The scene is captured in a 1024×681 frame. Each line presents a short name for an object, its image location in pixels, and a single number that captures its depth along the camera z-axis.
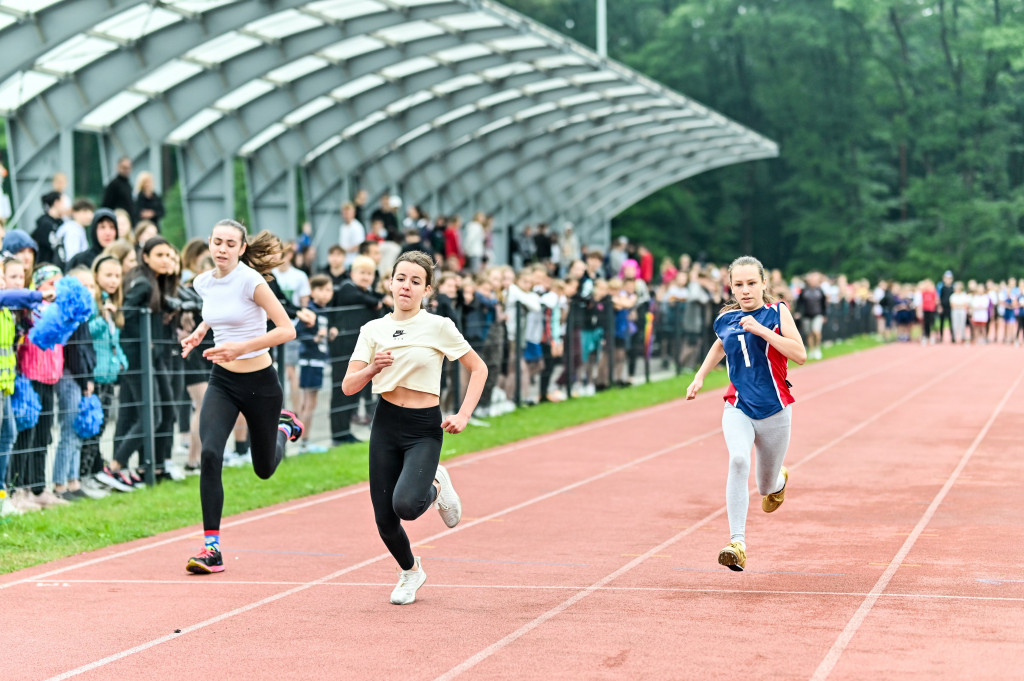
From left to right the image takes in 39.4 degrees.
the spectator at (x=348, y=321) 14.64
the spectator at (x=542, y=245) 36.06
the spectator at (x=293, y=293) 14.20
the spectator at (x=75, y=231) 15.09
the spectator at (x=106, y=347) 11.25
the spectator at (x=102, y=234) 13.60
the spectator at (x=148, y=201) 18.02
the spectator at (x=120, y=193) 18.39
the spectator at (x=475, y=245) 30.42
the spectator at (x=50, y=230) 15.27
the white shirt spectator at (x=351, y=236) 24.80
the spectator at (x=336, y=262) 16.64
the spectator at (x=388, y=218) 25.38
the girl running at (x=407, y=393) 7.28
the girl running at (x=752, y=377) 8.11
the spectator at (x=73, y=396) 10.73
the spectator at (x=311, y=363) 14.23
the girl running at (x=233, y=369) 8.24
